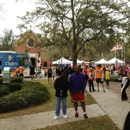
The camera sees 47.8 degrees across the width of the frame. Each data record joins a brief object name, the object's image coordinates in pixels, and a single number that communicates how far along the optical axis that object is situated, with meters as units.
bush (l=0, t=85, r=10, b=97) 6.88
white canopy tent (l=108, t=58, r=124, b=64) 22.35
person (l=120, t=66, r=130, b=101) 6.46
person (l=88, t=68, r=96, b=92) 8.79
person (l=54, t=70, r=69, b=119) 4.74
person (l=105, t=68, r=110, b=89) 9.80
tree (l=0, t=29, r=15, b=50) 37.04
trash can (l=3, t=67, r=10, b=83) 9.07
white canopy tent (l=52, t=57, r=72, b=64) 22.01
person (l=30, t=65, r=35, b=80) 16.72
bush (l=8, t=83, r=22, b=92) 7.64
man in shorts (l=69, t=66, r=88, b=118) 4.74
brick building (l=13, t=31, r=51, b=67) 11.78
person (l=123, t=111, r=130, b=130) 1.31
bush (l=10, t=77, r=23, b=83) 9.37
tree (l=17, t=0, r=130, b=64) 10.17
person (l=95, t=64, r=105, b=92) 8.43
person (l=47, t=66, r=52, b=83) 12.55
